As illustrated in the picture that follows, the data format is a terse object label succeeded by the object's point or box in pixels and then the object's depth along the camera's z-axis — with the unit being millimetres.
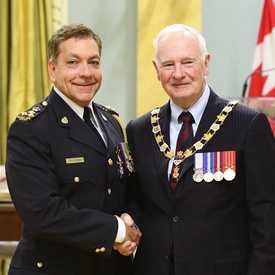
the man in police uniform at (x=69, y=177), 2168
